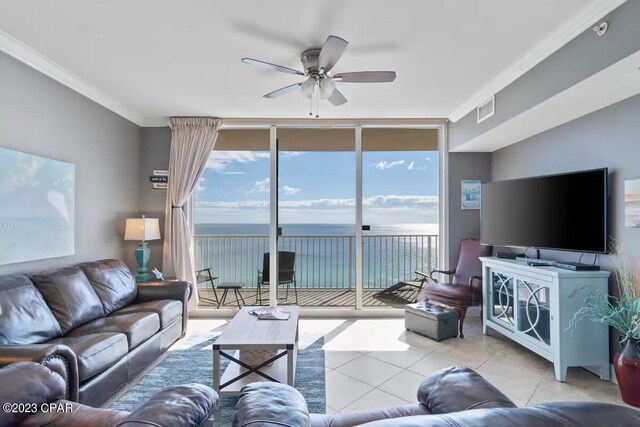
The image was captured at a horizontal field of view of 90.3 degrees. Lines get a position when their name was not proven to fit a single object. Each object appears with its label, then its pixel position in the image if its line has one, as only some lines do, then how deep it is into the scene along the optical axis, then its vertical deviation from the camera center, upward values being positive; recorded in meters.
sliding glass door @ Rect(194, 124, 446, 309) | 4.30 +0.31
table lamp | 3.66 -0.26
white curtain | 4.12 +0.55
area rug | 2.24 -1.35
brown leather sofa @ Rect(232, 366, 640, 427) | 0.60 -0.55
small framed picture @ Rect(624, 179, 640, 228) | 2.30 +0.10
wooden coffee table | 2.21 -0.93
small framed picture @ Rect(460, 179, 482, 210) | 4.23 +0.30
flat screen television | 2.54 +0.04
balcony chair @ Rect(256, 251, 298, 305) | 4.36 -0.77
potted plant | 2.13 -0.74
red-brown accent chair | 3.53 -0.82
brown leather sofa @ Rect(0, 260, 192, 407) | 1.92 -0.84
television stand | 2.52 -0.86
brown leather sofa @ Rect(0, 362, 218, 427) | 0.93 -0.67
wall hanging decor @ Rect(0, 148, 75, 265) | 2.37 +0.04
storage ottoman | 3.38 -1.15
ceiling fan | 2.18 +1.04
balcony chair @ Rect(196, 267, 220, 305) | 4.44 -0.93
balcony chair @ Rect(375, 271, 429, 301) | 4.44 -1.02
